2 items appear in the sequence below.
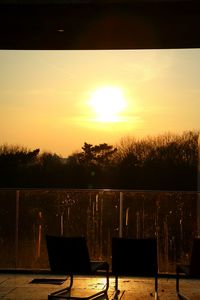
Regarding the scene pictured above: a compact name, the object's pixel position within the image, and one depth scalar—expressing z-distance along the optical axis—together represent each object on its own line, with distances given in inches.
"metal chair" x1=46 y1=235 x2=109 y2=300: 211.3
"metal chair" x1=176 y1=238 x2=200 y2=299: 205.2
